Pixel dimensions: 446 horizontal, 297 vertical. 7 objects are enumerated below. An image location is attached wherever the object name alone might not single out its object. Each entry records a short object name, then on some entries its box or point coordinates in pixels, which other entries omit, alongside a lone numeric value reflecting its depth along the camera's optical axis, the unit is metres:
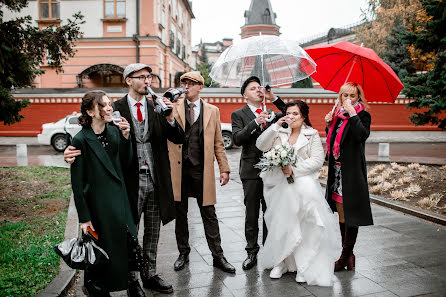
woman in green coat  3.26
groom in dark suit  4.48
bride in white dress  4.09
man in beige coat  4.43
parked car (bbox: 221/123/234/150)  17.27
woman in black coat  4.27
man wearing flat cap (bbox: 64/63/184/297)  3.87
